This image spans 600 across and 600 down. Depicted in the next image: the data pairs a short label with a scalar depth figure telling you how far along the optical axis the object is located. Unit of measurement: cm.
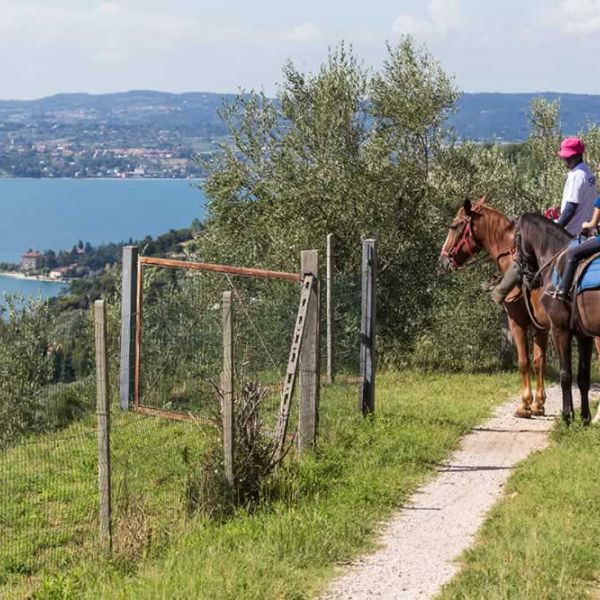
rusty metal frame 1210
